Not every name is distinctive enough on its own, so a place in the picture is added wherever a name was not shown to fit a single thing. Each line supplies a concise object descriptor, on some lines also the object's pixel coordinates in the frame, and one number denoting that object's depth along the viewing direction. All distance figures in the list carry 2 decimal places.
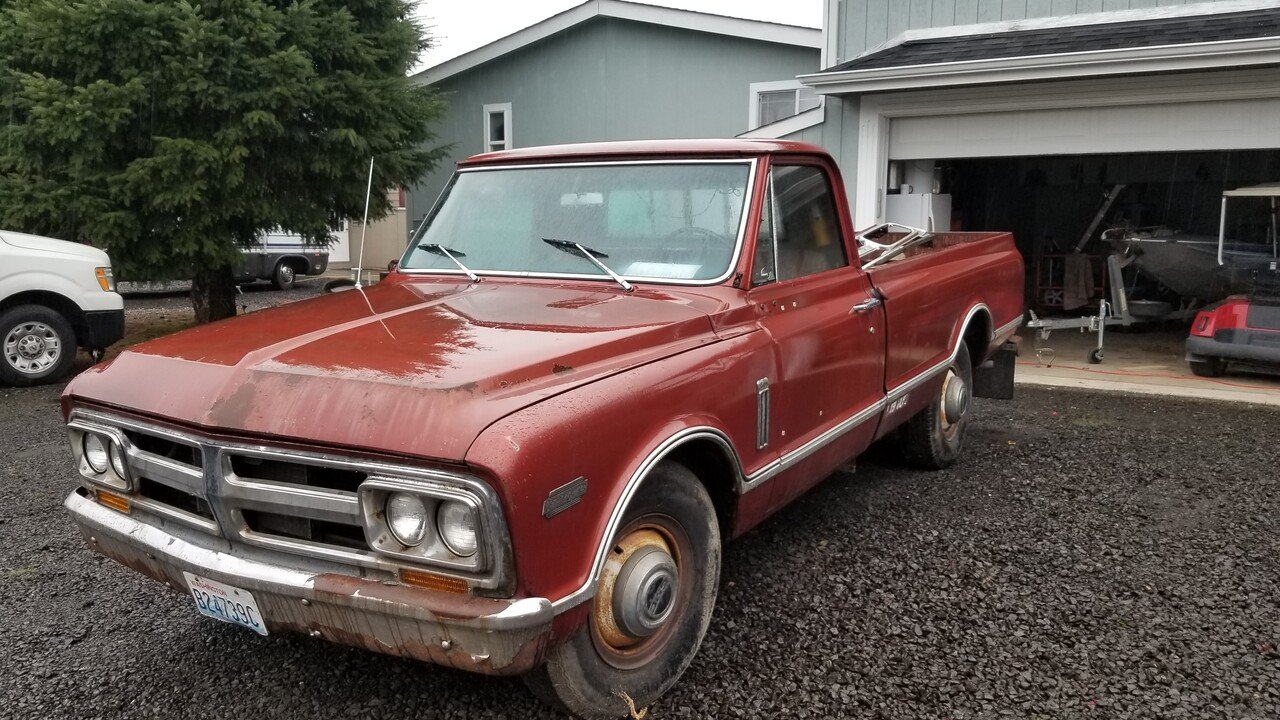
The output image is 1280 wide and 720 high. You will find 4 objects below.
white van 8.14
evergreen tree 8.77
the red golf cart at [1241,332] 8.02
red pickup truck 2.26
